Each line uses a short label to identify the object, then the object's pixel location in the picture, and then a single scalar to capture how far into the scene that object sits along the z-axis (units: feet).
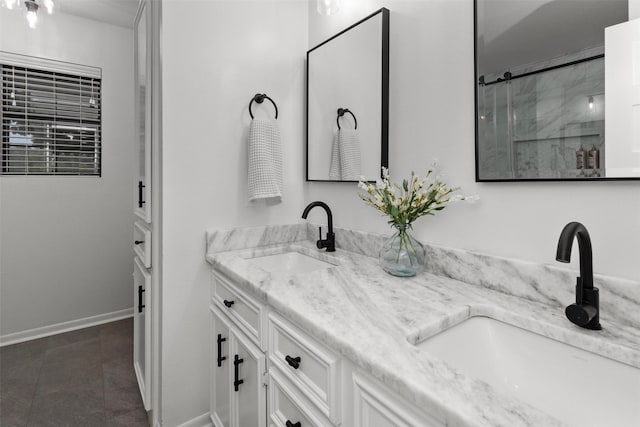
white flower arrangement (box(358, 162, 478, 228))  3.75
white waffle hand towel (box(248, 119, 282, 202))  5.23
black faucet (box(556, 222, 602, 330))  2.47
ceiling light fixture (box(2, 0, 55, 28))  5.70
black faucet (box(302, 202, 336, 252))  5.32
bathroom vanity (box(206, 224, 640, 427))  2.00
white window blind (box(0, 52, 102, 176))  8.38
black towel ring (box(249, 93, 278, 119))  5.50
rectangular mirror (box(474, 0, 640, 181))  2.79
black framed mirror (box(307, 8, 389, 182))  4.74
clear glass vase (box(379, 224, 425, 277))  3.89
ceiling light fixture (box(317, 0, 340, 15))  5.07
